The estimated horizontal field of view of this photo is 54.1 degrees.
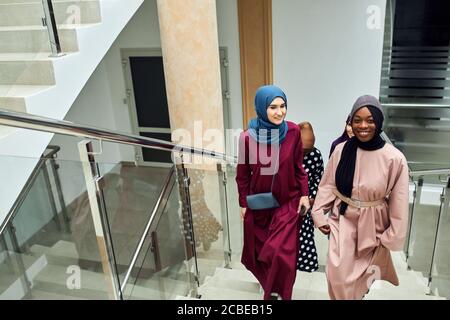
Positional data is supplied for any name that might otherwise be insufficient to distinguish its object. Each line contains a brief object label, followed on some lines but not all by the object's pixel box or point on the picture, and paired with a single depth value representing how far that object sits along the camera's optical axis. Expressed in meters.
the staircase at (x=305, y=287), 3.13
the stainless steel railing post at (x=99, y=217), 2.36
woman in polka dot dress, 3.23
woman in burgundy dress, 2.69
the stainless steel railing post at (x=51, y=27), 3.21
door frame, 6.89
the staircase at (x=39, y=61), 2.93
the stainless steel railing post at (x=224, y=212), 4.15
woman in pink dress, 2.35
